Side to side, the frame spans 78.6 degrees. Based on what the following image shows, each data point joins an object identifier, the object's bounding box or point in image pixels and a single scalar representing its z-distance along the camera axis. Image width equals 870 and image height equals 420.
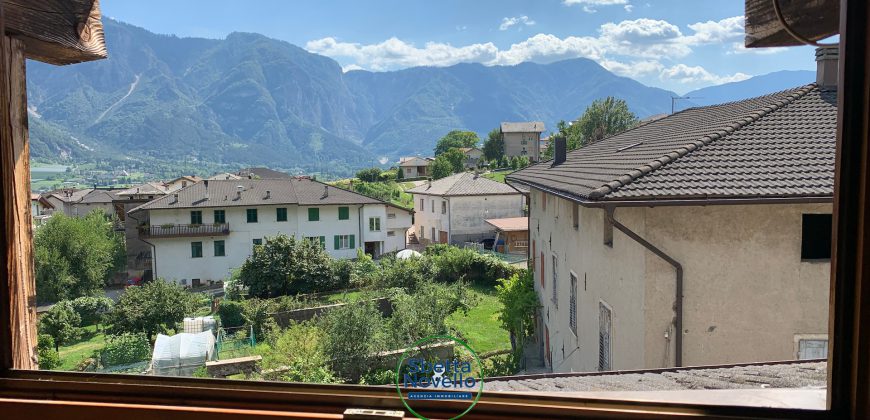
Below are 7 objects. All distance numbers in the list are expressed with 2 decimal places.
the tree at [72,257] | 26.81
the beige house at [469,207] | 36.03
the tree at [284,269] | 23.17
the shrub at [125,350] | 16.02
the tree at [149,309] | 18.83
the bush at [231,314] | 20.02
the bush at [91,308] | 22.42
